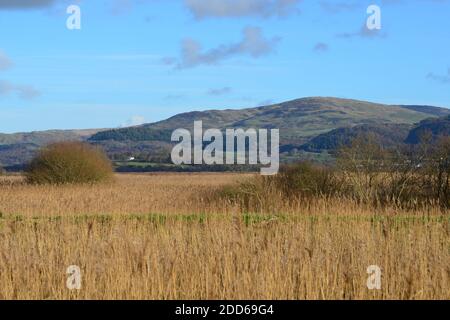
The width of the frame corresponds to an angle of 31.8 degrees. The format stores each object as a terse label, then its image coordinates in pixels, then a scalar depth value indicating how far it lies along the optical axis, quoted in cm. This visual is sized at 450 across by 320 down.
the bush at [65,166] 4372
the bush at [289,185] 2714
